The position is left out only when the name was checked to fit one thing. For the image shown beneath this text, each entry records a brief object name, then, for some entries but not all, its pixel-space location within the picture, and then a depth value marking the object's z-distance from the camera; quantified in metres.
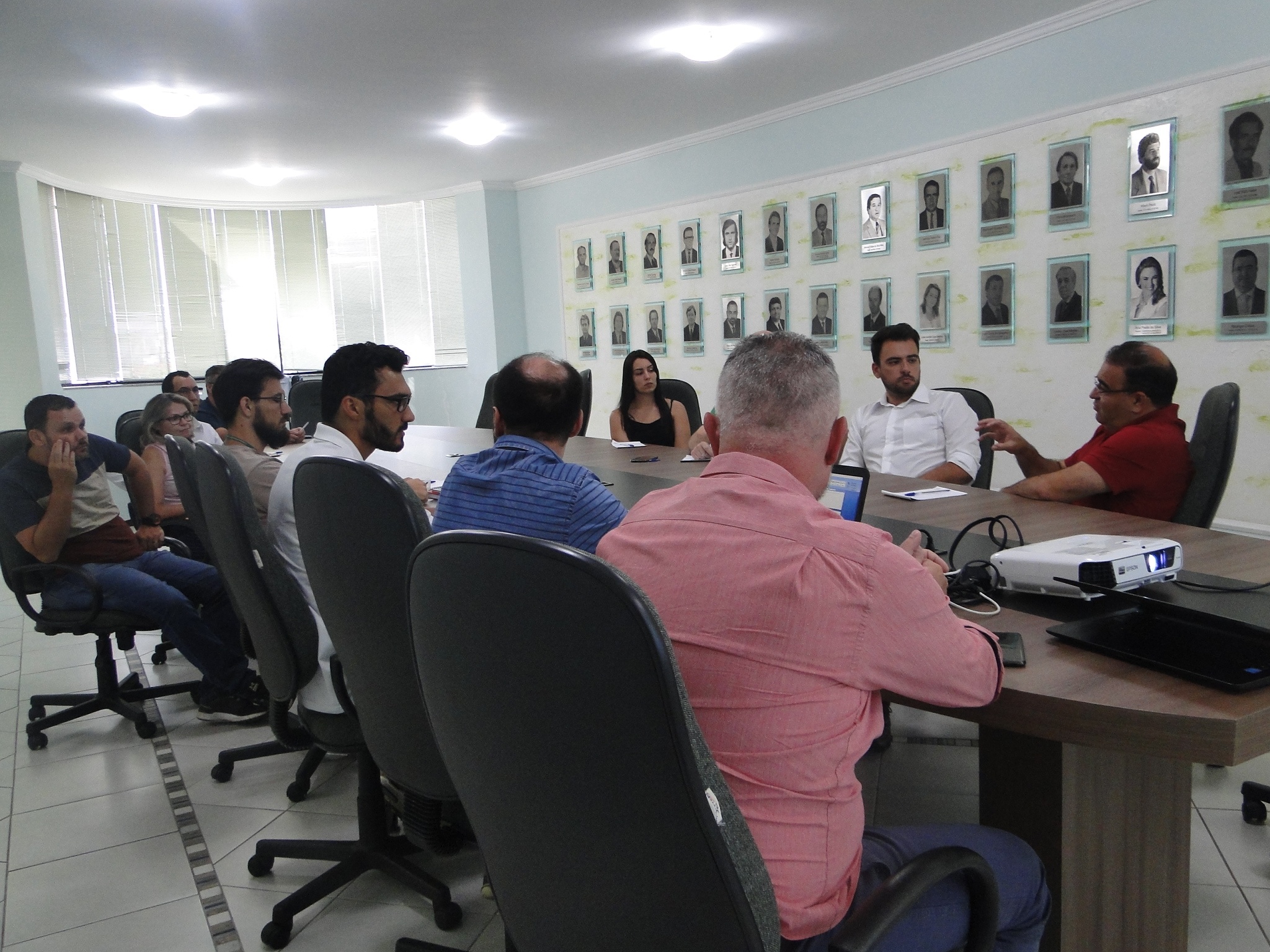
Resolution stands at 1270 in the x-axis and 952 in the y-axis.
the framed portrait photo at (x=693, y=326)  7.41
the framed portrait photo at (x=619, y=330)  8.13
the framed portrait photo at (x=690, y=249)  7.32
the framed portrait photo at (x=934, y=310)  5.61
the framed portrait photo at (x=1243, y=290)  4.19
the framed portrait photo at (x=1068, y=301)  4.89
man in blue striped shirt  1.75
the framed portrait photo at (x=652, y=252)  7.67
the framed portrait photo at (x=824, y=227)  6.20
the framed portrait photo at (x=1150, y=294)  4.54
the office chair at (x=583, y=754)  0.82
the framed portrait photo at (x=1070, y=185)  4.82
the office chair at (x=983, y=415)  3.91
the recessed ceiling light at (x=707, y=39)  4.97
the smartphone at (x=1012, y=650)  1.32
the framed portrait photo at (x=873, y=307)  5.96
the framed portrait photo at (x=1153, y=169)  4.46
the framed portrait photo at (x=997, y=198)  5.18
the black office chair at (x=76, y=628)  3.18
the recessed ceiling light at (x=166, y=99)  5.67
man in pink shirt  1.03
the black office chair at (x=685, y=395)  5.34
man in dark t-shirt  3.20
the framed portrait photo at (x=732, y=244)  6.94
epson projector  1.52
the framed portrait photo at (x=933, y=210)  5.51
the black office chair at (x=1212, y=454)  2.37
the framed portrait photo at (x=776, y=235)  6.57
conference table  1.15
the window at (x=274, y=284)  8.71
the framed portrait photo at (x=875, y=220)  5.86
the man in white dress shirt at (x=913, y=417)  3.80
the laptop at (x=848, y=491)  2.17
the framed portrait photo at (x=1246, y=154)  4.11
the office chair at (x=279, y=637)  2.02
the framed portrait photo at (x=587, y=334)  8.50
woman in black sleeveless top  5.17
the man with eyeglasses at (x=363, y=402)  2.54
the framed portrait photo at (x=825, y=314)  6.32
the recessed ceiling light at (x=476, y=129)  6.70
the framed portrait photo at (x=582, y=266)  8.38
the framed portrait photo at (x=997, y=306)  5.26
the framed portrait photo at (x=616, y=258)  8.02
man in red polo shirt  2.49
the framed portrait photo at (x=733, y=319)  7.04
